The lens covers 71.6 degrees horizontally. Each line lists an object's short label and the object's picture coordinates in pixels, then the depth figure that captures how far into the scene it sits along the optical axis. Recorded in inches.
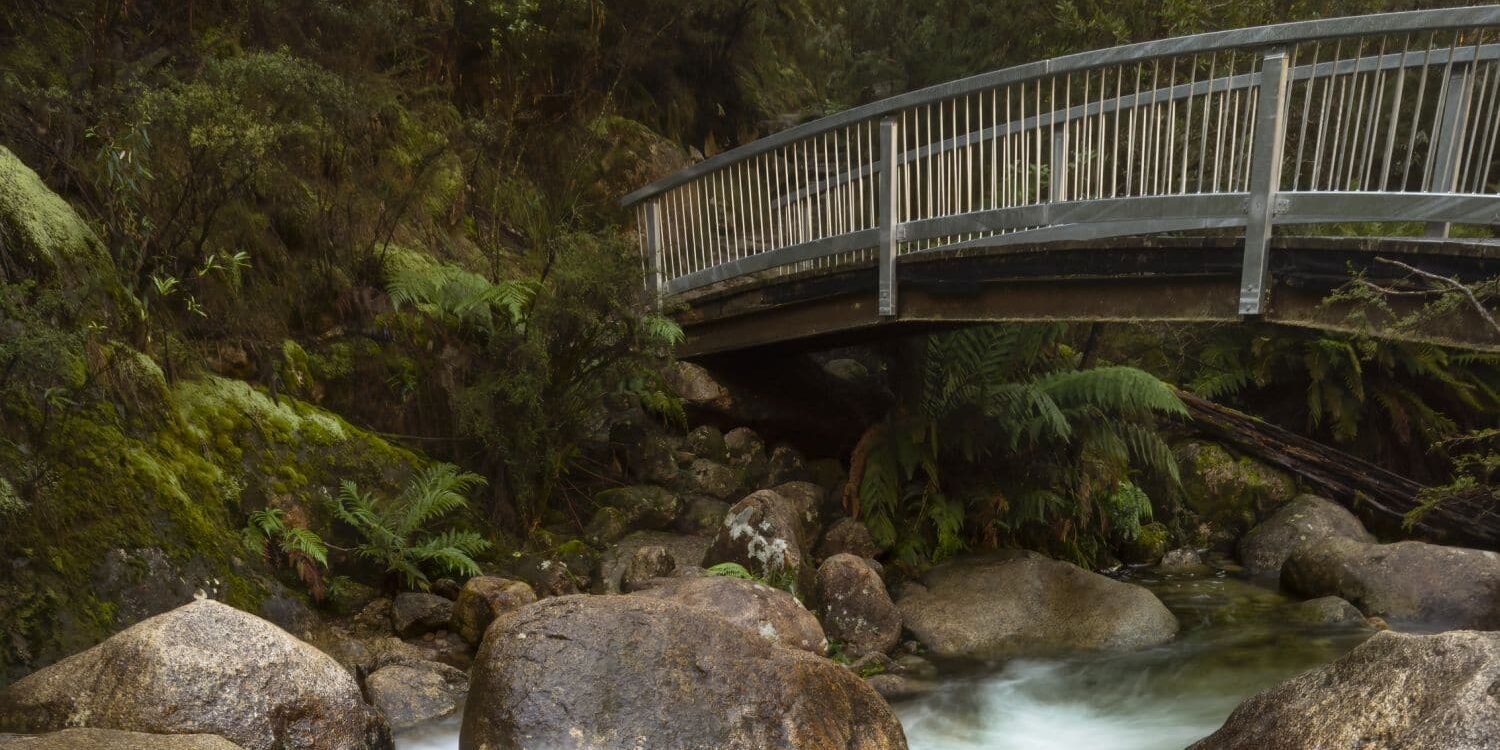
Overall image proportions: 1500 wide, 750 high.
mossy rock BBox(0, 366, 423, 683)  199.2
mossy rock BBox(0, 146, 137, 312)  222.7
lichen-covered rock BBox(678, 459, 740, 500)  360.8
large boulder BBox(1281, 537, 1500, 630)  314.7
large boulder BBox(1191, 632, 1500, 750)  143.1
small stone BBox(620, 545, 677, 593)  283.3
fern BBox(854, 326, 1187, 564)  333.7
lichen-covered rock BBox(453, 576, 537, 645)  249.0
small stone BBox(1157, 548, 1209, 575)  391.9
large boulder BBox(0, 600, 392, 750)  161.0
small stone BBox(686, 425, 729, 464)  375.6
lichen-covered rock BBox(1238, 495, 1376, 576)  393.7
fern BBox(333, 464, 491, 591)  257.9
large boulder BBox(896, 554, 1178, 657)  297.9
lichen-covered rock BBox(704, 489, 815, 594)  292.8
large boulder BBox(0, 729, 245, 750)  140.0
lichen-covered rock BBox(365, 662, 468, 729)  215.2
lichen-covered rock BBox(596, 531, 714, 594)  298.5
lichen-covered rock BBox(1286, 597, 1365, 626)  316.2
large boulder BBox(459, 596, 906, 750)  169.0
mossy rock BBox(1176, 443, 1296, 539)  427.2
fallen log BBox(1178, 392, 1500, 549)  405.4
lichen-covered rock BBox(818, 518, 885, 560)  335.0
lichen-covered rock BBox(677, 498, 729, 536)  340.8
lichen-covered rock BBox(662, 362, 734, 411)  383.9
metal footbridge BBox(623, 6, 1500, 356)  197.9
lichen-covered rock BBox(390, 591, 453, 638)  250.1
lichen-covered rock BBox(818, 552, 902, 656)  279.3
